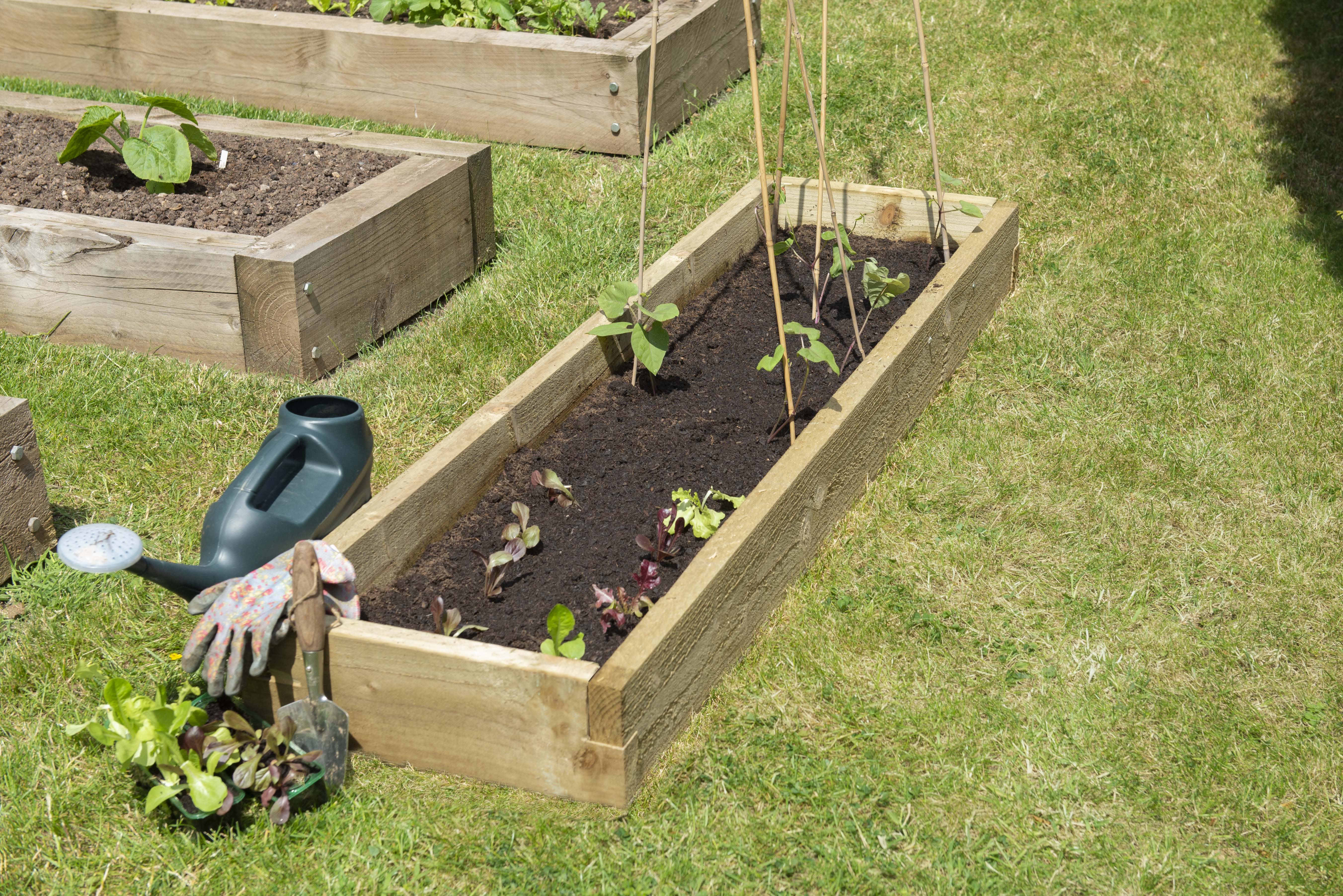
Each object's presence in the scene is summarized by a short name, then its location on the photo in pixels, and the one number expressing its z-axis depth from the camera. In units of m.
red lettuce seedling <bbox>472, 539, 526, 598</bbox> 2.62
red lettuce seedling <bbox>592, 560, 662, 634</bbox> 2.55
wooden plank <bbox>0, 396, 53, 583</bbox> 2.71
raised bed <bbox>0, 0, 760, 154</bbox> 5.14
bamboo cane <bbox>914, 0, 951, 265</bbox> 3.90
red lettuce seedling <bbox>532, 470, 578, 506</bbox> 2.95
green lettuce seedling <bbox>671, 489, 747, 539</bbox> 2.86
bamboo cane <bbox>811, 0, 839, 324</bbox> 3.71
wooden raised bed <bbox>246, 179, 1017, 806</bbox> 2.18
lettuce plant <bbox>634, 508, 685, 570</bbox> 2.74
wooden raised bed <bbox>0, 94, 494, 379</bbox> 3.51
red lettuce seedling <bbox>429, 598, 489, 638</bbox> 2.45
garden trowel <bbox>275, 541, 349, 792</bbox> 2.17
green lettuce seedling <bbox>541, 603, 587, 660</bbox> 2.34
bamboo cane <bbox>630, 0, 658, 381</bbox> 3.12
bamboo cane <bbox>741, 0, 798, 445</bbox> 2.86
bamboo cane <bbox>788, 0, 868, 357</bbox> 3.32
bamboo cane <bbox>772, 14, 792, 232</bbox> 3.59
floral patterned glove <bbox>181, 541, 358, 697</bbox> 2.18
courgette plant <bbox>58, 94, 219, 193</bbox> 3.99
